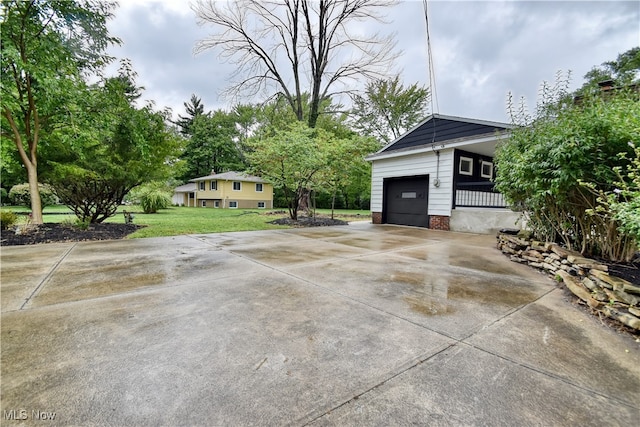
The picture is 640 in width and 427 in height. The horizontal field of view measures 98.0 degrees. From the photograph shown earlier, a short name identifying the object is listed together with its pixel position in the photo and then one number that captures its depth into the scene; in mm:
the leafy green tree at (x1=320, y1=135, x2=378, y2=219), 10821
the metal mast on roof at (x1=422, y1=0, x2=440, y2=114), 6498
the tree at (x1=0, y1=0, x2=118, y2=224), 5473
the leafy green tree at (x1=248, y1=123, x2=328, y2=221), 9695
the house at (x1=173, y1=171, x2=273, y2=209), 25016
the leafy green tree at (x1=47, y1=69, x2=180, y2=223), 6684
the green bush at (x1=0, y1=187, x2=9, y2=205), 16609
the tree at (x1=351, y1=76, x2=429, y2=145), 22578
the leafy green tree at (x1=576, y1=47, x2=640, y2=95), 15359
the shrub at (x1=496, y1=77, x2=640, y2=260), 3021
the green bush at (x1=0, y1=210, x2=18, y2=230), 6719
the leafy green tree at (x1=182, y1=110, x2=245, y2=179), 31656
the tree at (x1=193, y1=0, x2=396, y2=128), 14828
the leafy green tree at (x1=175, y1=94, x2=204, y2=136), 36750
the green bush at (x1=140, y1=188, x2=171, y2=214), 15391
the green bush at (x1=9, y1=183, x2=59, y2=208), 15061
